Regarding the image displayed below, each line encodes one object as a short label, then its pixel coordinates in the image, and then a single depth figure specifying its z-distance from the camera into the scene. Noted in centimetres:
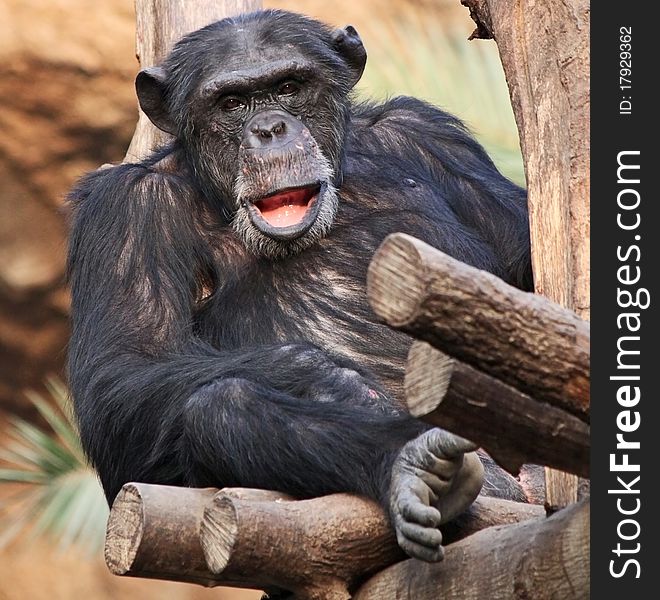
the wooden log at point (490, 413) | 518
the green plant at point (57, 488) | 1549
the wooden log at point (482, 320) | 486
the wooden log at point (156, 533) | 674
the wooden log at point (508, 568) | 581
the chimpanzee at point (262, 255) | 783
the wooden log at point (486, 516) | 711
